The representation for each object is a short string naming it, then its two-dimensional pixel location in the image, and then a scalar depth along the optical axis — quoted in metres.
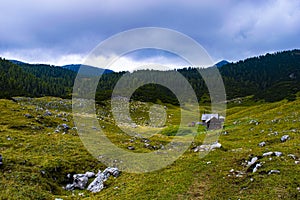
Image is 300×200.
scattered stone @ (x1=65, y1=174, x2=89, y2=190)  23.08
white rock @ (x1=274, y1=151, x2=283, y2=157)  21.65
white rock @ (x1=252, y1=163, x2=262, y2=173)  19.70
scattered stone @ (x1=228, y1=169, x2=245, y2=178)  19.73
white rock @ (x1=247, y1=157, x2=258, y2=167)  21.07
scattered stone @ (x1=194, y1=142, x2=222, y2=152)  27.73
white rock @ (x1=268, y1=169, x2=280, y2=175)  18.66
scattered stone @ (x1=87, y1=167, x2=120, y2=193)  22.22
